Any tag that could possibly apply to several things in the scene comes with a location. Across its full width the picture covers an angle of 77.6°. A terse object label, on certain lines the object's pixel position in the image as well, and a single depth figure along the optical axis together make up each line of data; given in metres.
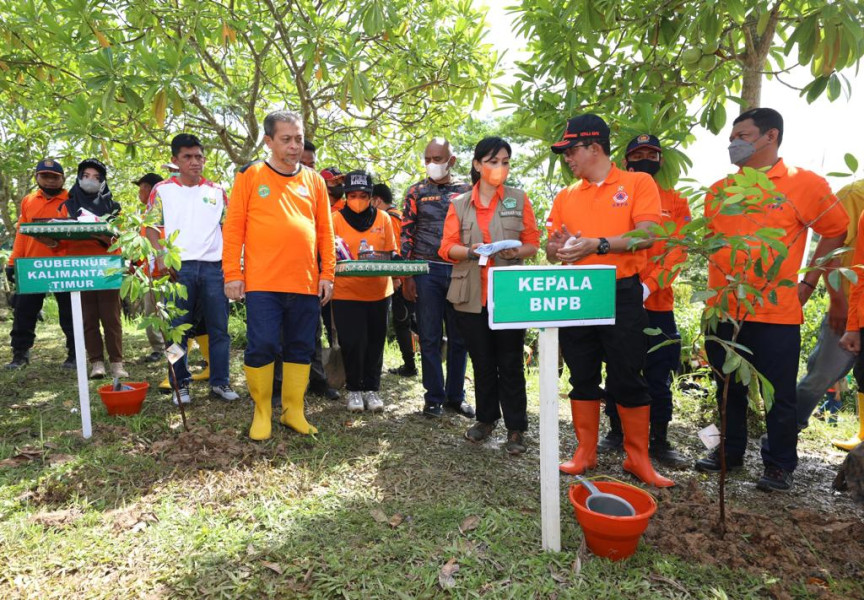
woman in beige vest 3.49
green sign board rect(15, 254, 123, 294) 3.47
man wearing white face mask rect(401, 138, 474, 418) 4.28
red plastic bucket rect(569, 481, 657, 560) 2.08
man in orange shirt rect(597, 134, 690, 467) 3.38
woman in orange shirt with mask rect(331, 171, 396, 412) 4.21
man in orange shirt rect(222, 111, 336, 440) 3.41
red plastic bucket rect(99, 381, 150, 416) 3.84
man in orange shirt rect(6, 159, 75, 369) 5.12
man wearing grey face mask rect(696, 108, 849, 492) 2.95
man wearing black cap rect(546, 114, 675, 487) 2.88
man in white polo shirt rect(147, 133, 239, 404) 4.21
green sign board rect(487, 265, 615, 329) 2.07
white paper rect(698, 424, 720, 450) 2.69
